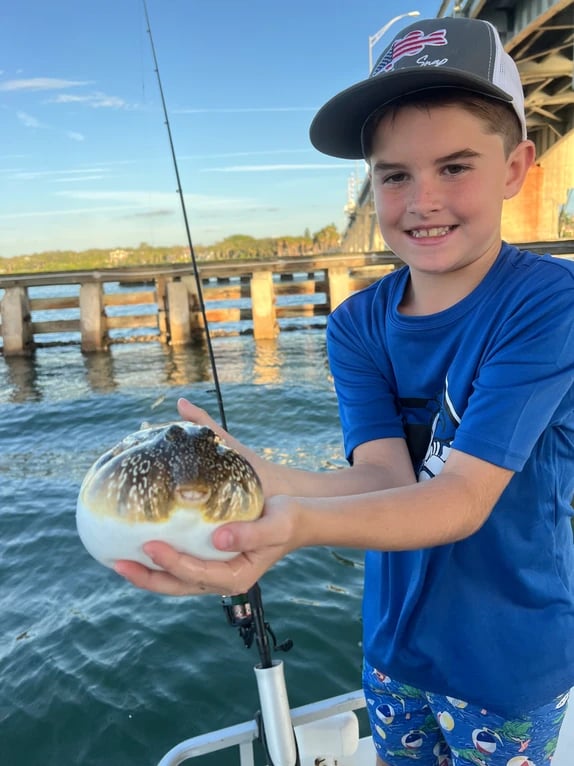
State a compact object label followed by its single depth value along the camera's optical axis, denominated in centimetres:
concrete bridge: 1642
